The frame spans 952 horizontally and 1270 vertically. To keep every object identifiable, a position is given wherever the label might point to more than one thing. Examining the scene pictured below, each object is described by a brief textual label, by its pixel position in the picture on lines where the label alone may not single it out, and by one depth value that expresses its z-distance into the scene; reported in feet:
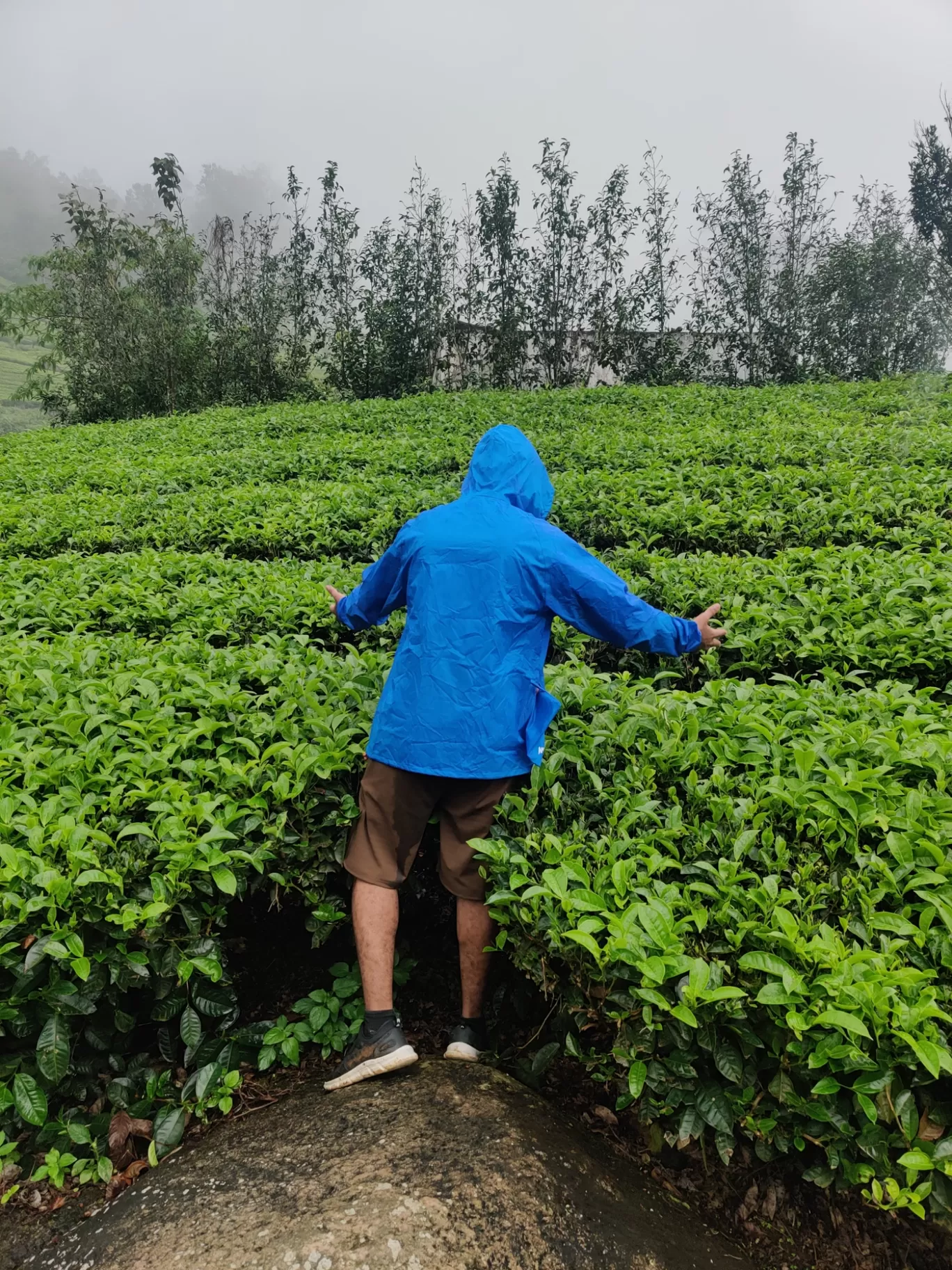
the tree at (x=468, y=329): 59.41
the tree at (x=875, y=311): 51.60
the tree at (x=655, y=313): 55.31
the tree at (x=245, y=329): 63.10
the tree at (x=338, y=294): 61.11
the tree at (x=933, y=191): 57.06
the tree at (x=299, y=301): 62.59
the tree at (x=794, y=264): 53.57
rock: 4.75
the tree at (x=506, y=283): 58.13
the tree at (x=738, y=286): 54.49
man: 6.82
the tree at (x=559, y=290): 56.34
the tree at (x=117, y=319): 61.36
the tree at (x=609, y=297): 55.67
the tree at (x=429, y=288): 60.08
